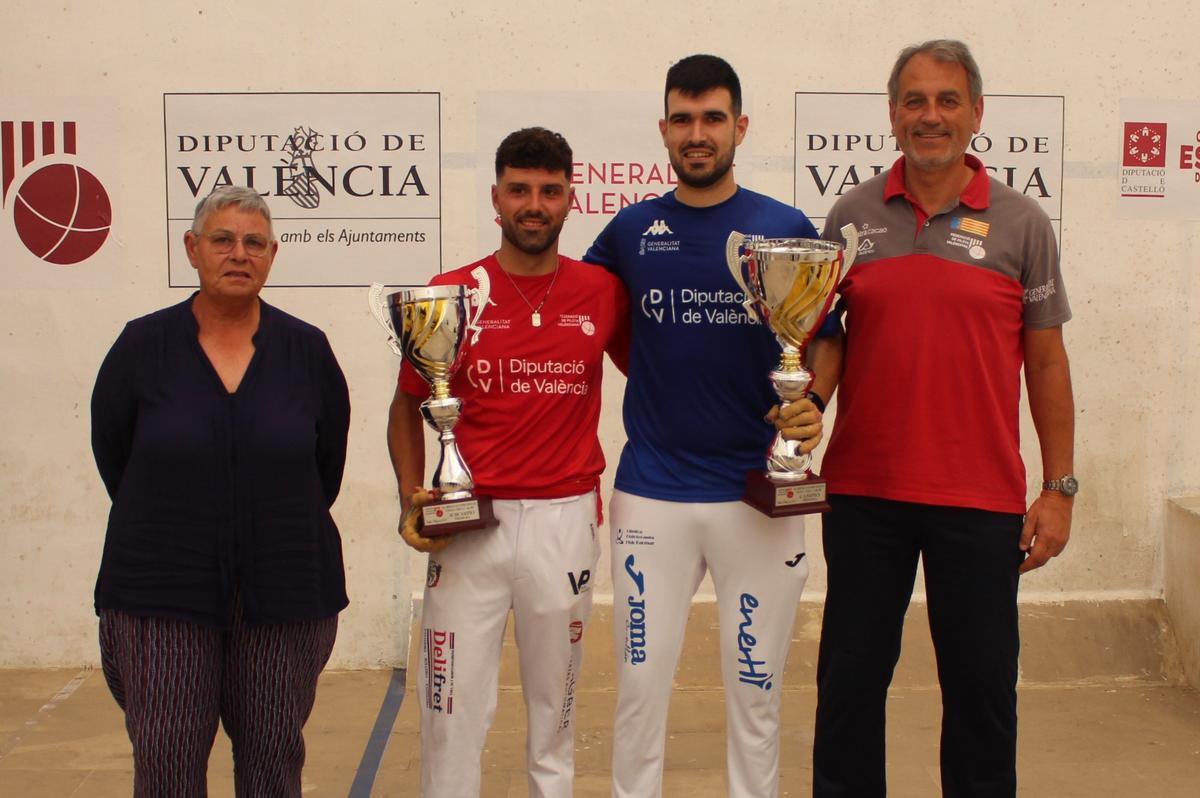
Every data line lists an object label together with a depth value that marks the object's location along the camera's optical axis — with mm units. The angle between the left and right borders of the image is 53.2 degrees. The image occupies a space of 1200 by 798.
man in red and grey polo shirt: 2592
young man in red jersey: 2578
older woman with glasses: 2334
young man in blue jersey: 2590
